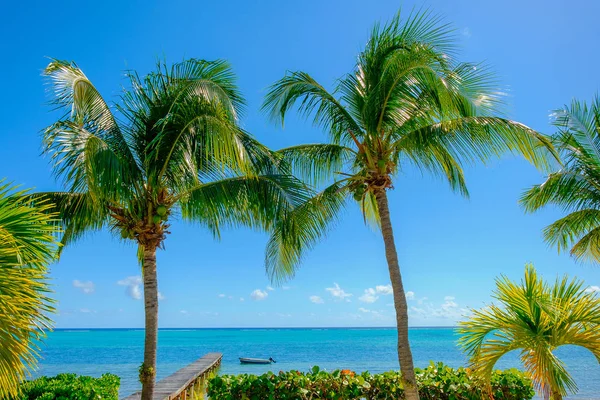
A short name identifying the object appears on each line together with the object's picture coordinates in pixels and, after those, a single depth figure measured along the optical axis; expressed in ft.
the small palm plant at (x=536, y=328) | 18.02
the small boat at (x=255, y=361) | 123.85
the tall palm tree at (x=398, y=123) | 24.06
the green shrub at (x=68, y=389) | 24.34
